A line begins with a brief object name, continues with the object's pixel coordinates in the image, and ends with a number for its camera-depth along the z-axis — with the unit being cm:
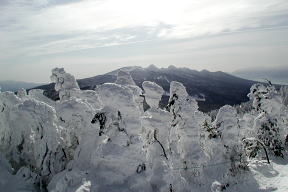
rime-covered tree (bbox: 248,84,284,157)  2841
